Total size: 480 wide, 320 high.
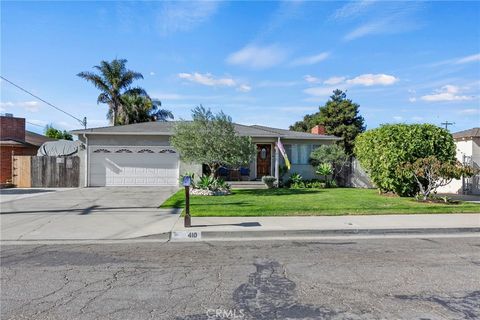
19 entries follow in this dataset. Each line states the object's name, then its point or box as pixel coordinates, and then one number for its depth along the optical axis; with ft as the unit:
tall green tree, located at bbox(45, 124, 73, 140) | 149.93
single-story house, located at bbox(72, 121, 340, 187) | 68.90
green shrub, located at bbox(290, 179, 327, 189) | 66.90
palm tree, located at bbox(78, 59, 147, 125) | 117.19
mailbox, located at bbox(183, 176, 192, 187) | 29.01
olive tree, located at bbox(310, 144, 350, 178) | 67.26
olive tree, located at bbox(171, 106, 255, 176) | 51.13
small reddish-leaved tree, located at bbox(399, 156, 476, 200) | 41.70
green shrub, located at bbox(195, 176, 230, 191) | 51.88
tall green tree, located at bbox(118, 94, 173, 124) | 120.26
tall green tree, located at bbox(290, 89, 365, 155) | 145.59
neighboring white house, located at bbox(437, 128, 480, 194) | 58.08
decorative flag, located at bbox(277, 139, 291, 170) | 65.73
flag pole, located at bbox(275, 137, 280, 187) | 67.99
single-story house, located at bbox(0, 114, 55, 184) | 74.90
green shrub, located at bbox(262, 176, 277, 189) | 65.57
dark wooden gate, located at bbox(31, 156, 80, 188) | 69.51
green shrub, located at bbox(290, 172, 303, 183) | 68.54
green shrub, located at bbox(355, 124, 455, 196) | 47.06
